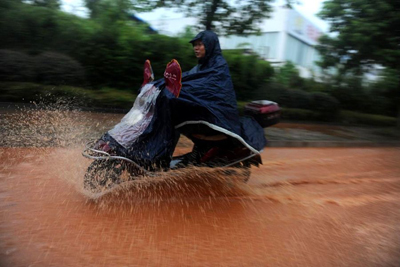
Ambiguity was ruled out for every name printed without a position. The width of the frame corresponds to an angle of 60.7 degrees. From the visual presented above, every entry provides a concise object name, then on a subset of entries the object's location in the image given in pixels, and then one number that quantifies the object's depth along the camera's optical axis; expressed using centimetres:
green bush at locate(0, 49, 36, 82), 788
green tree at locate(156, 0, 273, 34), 977
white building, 2250
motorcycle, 334
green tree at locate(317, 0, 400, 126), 1106
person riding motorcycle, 345
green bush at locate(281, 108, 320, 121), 1197
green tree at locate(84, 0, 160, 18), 985
